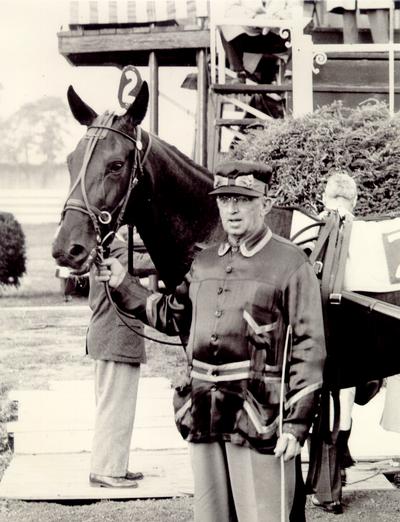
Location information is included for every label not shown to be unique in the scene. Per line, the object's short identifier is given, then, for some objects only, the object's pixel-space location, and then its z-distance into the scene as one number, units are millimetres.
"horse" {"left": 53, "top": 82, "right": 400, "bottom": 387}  3521
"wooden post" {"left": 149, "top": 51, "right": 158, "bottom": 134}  11891
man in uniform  3053
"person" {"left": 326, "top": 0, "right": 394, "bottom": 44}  11047
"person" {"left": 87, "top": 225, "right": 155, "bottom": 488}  5066
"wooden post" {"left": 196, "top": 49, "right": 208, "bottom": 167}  11391
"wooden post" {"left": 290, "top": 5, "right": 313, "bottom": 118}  9125
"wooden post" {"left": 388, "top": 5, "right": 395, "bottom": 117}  8805
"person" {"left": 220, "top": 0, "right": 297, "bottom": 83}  9953
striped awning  11758
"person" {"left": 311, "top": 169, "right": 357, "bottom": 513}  4543
